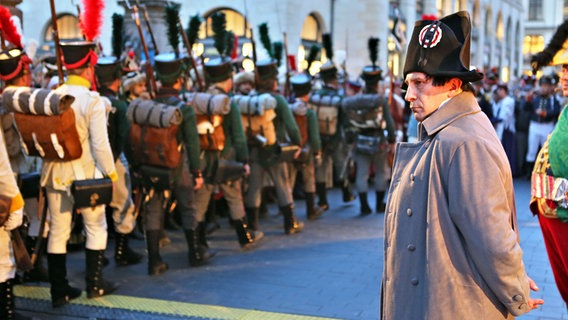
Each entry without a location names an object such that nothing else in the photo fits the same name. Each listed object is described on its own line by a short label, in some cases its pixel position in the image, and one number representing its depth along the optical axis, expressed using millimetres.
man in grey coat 2770
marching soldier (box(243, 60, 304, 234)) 8469
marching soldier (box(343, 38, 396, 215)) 9695
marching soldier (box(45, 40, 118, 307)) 5777
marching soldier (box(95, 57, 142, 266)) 6992
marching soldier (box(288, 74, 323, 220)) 9422
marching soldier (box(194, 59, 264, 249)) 7320
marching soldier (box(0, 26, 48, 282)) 5980
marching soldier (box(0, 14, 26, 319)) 4625
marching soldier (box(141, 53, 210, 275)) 6699
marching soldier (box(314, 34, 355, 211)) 10336
